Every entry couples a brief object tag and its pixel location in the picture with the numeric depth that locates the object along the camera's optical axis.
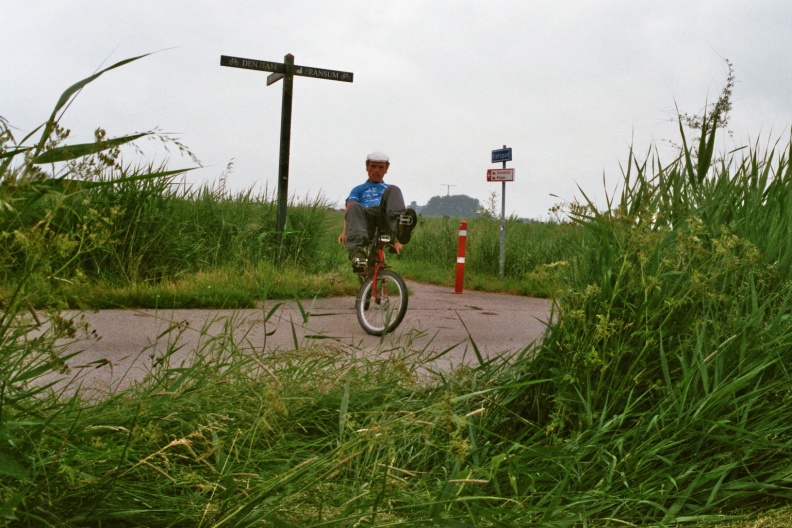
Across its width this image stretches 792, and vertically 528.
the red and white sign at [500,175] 15.80
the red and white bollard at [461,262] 13.30
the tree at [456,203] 172.60
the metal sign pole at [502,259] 15.57
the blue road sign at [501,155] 15.69
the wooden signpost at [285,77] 11.60
